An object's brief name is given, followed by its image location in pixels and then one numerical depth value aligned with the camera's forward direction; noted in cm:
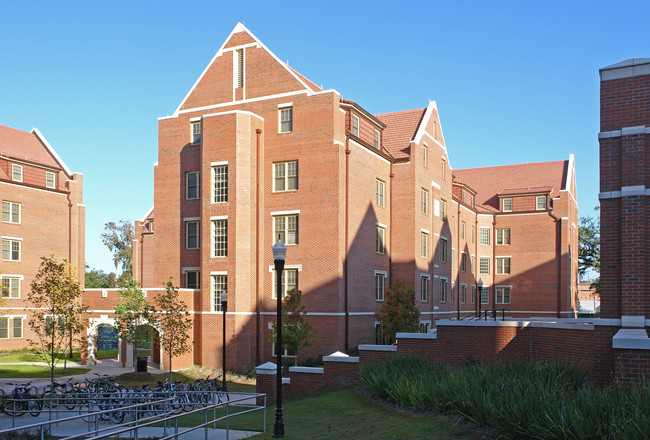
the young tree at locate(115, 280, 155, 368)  3281
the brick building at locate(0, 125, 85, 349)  4688
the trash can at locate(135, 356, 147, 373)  3359
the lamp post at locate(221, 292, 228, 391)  2836
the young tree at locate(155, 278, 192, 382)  3169
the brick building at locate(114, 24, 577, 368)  3481
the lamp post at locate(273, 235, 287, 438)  1550
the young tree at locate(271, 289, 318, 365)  3112
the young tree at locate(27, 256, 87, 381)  2880
